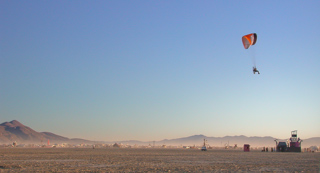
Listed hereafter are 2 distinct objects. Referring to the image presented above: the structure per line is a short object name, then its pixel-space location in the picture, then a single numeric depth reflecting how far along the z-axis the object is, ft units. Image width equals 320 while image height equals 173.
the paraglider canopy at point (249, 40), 149.69
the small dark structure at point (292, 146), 259.39
